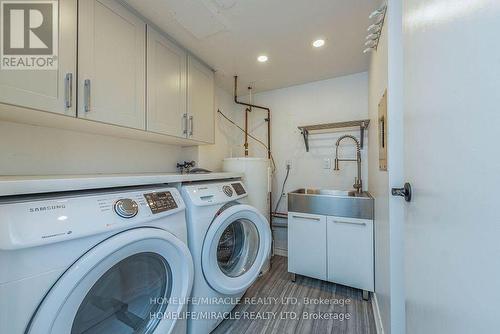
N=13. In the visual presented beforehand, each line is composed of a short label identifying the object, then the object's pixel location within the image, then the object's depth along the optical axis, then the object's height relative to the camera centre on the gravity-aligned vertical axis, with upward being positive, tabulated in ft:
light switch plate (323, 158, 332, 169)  7.45 +0.24
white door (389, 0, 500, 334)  1.00 +0.03
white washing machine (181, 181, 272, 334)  3.66 -1.69
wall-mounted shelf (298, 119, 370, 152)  6.58 +1.50
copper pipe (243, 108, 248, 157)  8.85 +1.94
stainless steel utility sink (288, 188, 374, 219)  5.32 -0.99
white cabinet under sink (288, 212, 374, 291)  5.29 -2.23
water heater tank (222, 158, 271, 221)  6.41 -0.20
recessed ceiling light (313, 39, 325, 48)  5.25 +3.36
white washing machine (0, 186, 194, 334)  1.79 -0.98
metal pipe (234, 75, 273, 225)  8.36 +1.93
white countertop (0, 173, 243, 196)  1.93 -0.15
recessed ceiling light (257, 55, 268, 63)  6.01 +3.35
